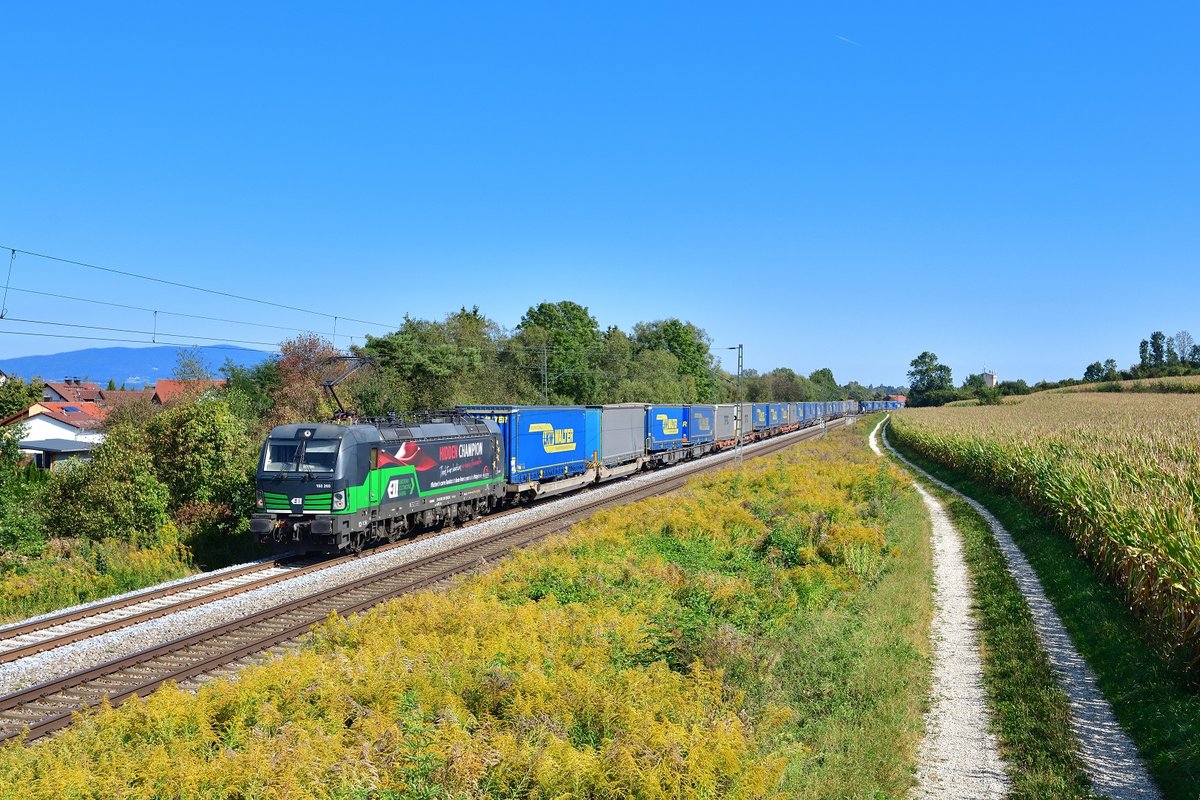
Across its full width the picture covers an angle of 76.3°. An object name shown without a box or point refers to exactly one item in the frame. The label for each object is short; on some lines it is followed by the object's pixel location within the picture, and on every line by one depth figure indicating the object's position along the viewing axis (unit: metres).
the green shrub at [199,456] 27.75
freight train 20.50
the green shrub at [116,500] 25.89
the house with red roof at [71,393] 113.81
